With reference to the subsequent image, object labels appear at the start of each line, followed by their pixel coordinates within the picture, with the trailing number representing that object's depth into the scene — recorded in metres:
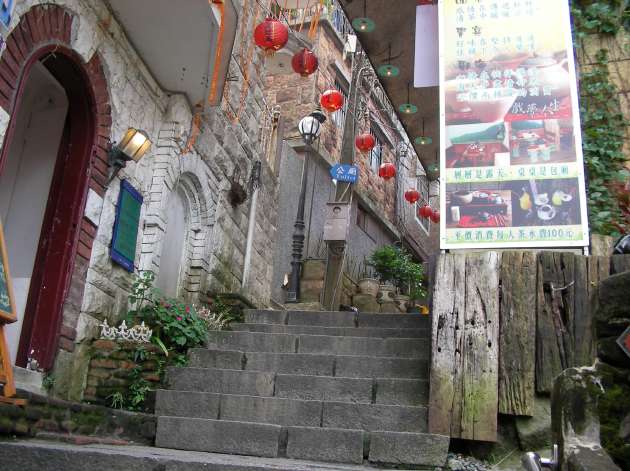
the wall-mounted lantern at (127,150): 5.98
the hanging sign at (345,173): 11.57
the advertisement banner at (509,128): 4.66
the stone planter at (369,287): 14.26
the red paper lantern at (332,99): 10.96
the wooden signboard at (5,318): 3.66
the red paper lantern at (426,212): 15.80
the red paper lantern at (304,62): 8.94
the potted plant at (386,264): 15.11
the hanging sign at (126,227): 6.10
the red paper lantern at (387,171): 14.01
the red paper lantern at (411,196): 15.72
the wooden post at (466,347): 4.12
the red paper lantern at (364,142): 12.93
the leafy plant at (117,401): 5.11
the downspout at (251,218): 9.50
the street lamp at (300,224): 10.84
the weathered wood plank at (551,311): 4.14
